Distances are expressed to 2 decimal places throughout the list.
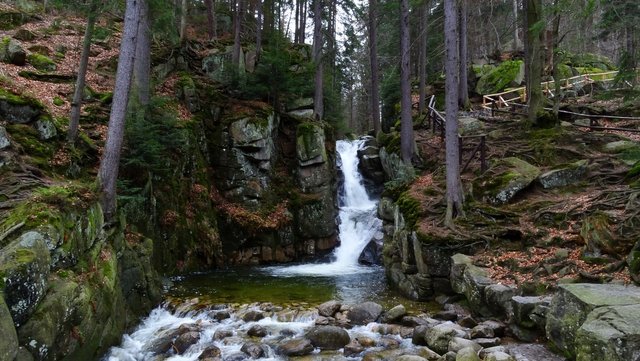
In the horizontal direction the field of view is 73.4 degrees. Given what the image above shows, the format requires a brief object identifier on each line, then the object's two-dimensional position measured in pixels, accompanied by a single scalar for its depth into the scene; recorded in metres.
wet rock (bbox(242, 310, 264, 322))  8.69
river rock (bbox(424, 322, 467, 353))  6.84
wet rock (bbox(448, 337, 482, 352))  6.41
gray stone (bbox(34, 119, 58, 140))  9.79
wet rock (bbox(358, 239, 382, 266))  15.90
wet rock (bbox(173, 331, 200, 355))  7.35
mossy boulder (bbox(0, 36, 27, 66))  13.43
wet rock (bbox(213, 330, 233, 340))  7.77
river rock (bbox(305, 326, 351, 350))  7.36
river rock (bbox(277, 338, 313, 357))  7.13
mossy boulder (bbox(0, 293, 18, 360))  4.40
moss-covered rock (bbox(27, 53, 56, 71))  14.34
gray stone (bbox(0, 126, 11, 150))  7.87
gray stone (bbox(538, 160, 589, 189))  10.66
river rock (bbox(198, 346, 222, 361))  6.90
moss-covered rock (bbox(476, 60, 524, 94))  23.31
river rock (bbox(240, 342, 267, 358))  7.08
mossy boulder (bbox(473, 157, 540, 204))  10.58
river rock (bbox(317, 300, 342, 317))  8.85
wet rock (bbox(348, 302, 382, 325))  8.57
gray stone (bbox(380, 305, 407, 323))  8.34
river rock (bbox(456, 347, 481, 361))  5.92
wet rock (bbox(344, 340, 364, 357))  7.07
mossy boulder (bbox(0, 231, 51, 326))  4.90
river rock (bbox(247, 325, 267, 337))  7.96
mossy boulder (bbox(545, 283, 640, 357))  5.23
